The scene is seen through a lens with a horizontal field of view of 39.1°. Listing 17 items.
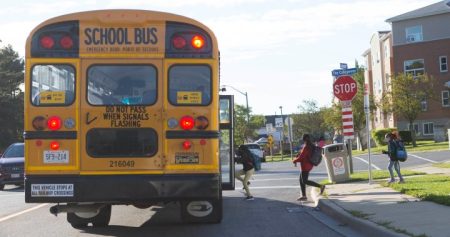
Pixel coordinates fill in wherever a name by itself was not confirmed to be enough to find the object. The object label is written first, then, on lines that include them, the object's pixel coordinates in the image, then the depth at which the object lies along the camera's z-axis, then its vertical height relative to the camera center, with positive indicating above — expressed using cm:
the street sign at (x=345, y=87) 1748 +140
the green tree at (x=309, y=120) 8425 +248
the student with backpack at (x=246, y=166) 1559 -64
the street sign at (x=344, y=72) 1734 +182
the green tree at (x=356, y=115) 5194 +193
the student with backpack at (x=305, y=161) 1448 -51
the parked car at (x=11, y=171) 2228 -89
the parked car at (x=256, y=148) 3809 -49
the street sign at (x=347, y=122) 1809 +45
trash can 1777 -65
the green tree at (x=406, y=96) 4600 +293
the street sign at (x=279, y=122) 4709 +129
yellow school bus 866 +48
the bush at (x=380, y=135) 5008 +15
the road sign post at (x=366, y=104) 1662 +89
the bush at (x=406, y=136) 4919 +2
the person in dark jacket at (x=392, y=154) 1642 -45
